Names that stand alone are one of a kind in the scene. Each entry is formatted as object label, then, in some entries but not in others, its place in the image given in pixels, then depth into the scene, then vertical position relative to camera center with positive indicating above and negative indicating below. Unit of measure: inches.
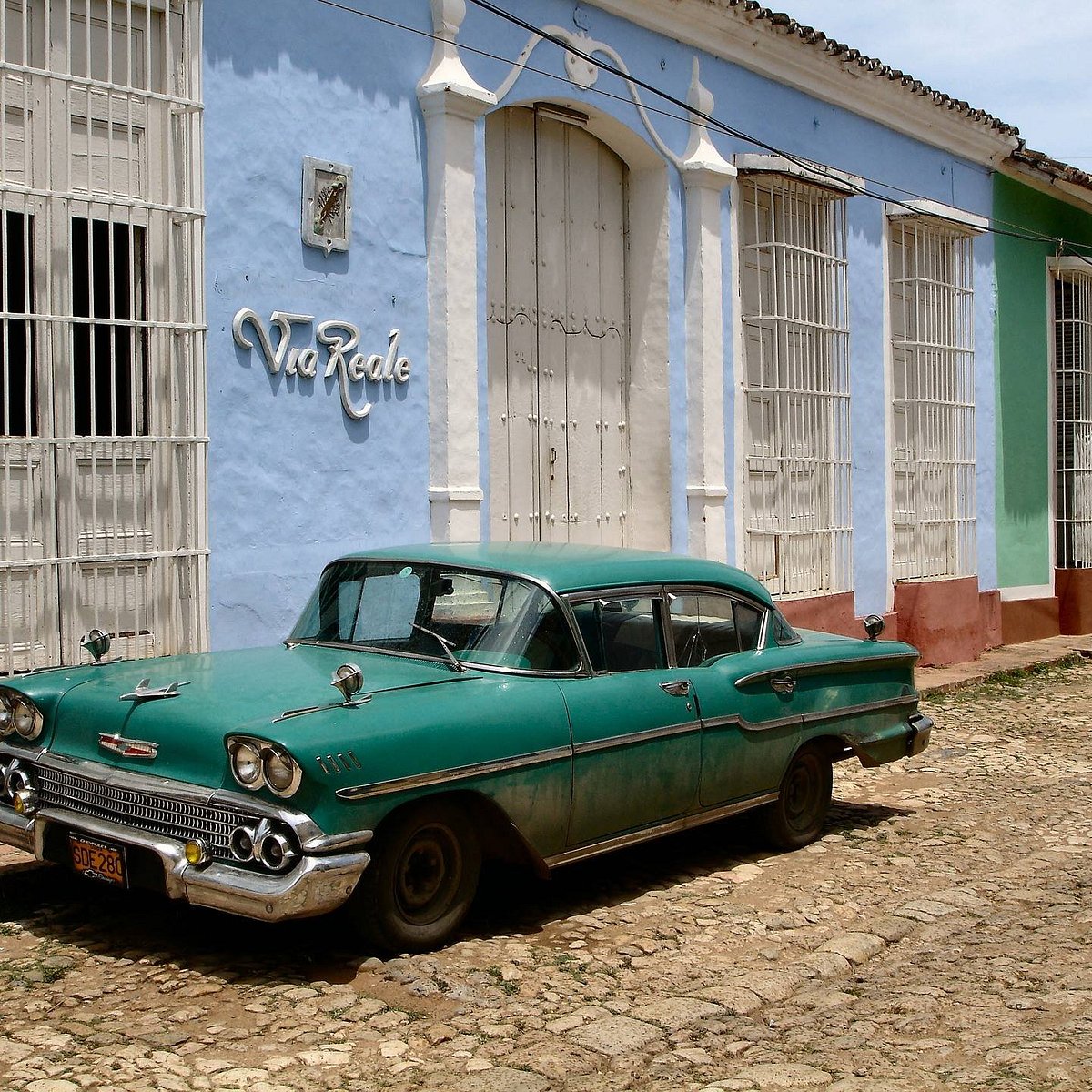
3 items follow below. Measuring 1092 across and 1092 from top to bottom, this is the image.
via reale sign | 292.0 +38.5
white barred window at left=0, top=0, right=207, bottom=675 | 257.0 +39.3
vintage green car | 162.2 -27.1
